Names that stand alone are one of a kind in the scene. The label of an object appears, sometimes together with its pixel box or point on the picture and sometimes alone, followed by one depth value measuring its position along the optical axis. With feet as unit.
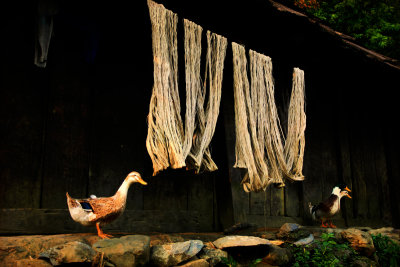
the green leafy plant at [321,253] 15.53
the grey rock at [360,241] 17.11
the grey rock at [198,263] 12.41
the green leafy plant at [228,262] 13.41
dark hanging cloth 12.12
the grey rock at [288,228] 16.27
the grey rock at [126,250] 11.14
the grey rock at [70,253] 10.44
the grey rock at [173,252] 12.09
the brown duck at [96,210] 12.50
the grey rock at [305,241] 16.05
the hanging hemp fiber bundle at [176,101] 12.61
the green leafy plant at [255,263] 13.75
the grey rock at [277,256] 14.20
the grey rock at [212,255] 13.07
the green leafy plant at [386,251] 18.20
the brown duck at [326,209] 19.06
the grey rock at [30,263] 10.57
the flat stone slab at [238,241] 13.65
